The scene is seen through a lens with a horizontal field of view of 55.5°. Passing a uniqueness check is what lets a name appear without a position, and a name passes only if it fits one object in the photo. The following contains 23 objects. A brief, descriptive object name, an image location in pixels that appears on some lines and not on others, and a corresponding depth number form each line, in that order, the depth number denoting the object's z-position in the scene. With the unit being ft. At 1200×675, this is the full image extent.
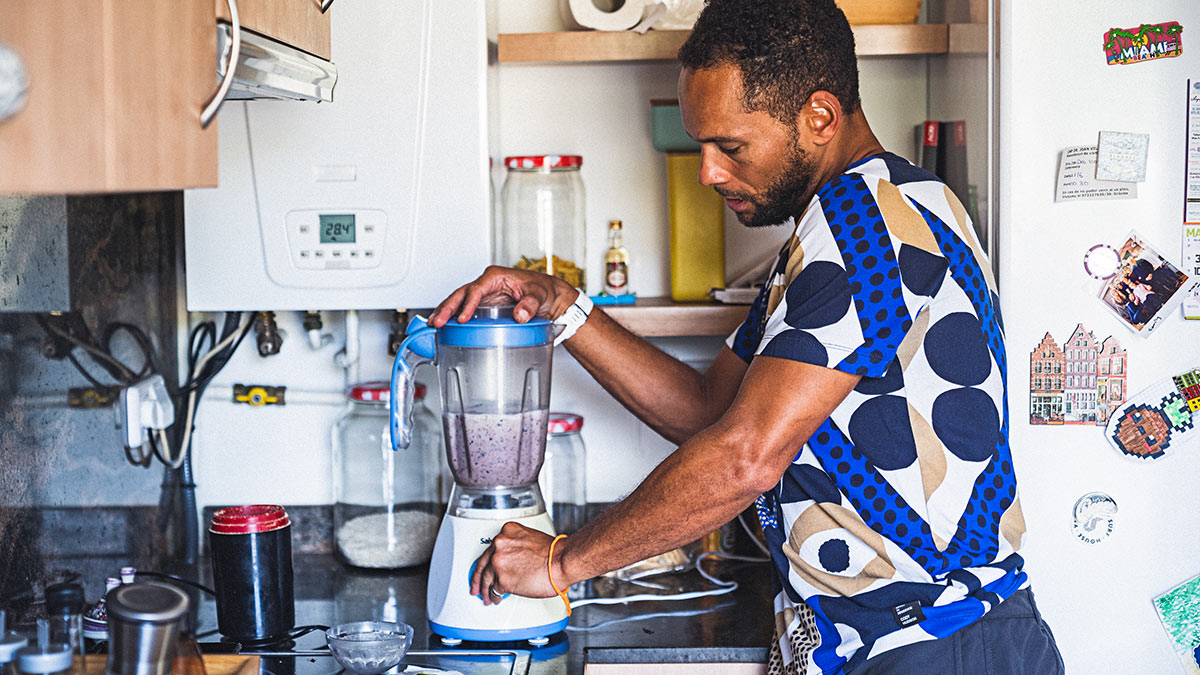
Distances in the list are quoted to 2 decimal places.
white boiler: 6.33
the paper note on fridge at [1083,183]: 5.44
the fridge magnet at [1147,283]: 5.46
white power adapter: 6.31
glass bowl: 5.03
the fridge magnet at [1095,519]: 5.57
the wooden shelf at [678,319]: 6.65
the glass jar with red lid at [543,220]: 7.07
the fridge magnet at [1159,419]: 5.49
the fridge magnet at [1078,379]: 5.54
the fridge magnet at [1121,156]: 5.42
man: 4.51
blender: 5.50
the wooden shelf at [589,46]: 6.51
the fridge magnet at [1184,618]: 5.51
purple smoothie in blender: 5.81
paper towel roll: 6.54
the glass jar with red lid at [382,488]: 6.95
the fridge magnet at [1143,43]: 5.37
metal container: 3.22
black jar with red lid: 5.47
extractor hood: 3.85
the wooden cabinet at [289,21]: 4.00
